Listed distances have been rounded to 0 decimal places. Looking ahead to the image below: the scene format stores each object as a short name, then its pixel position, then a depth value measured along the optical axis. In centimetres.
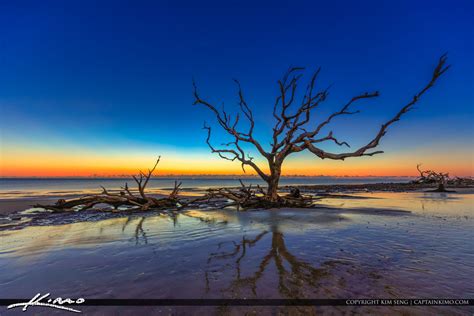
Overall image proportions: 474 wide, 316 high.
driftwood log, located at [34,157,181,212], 1246
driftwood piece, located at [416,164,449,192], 3890
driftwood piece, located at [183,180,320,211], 1397
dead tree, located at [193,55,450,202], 1434
